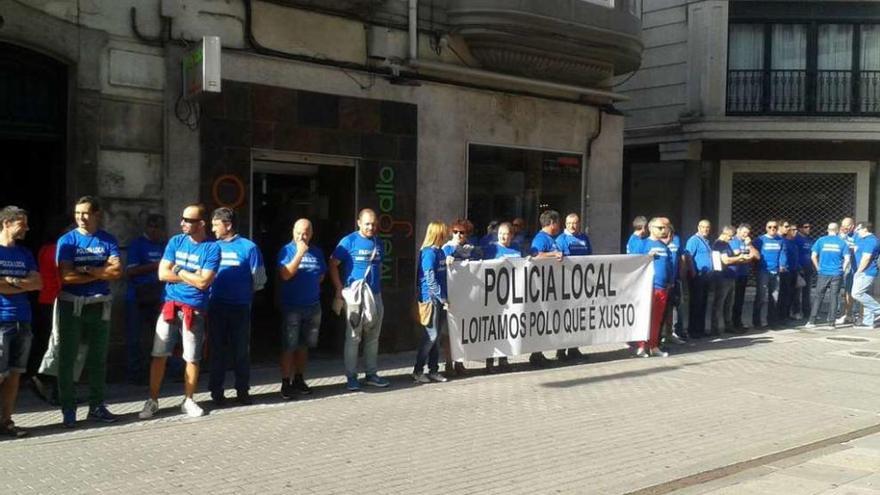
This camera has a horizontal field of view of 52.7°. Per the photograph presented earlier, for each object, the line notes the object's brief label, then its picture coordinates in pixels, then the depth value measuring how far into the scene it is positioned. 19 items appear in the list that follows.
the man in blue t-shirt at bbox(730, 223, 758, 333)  14.23
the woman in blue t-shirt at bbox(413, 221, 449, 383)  9.71
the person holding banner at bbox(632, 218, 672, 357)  12.04
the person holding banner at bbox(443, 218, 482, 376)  10.03
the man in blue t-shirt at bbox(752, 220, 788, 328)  15.18
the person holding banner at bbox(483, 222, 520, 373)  10.59
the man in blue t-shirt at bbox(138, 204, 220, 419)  7.86
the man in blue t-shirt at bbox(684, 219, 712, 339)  13.73
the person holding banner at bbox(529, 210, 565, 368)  11.03
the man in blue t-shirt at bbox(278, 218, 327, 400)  8.76
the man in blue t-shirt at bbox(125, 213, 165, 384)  9.33
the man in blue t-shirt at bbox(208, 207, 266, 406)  8.33
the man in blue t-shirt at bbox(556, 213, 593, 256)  11.30
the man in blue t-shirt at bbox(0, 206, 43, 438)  6.87
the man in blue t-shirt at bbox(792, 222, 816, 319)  16.39
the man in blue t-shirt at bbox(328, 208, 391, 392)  9.22
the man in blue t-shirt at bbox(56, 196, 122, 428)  7.39
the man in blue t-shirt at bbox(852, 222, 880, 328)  15.32
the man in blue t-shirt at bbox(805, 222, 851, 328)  15.48
